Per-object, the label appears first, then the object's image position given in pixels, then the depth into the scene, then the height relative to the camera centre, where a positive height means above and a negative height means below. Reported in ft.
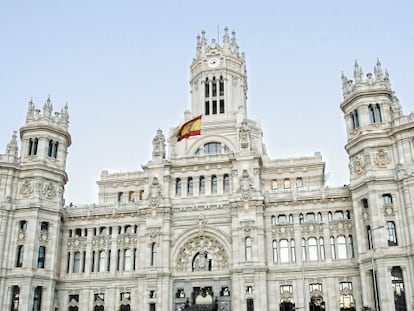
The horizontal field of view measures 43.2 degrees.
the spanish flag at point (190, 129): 238.89 +85.32
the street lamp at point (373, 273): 175.79 +16.08
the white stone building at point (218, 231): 198.08 +36.36
